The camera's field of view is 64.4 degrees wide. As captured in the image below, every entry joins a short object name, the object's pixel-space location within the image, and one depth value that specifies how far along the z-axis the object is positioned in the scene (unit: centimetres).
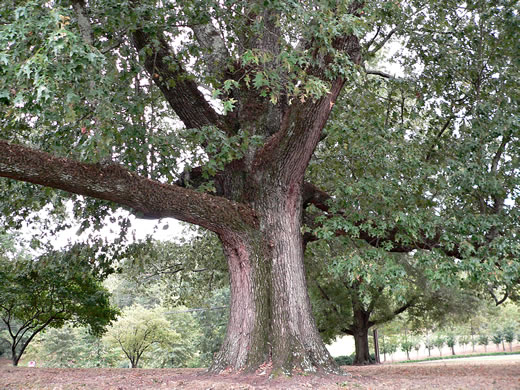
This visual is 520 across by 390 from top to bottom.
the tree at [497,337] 4591
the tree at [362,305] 1556
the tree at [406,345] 4349
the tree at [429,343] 5005
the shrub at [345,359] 2567
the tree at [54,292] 848
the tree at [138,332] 2177
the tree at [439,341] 4797
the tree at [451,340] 4619
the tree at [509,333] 4475
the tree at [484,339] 4850
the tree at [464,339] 4928
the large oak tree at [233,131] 468
